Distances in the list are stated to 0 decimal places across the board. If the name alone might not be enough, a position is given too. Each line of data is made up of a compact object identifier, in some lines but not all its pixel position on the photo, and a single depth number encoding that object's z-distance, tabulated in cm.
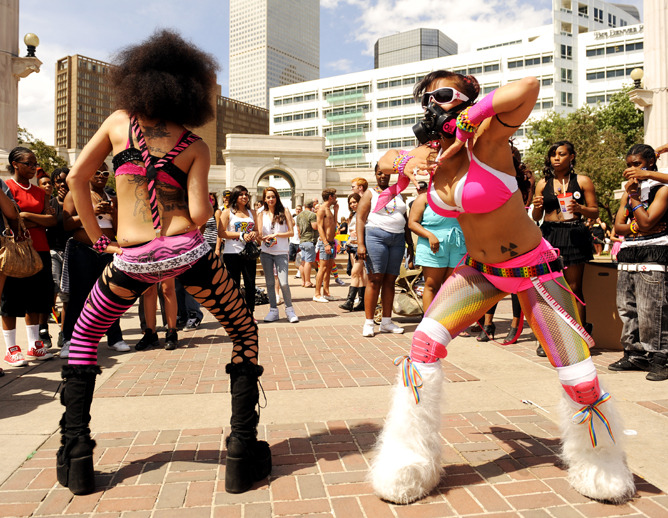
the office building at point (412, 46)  19012
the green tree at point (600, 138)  3653
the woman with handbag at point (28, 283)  581
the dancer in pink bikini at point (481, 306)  264
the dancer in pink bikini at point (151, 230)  276
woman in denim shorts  741
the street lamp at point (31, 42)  1480
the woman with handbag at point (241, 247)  841
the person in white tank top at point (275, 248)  870
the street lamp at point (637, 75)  1568
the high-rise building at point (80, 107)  13288
